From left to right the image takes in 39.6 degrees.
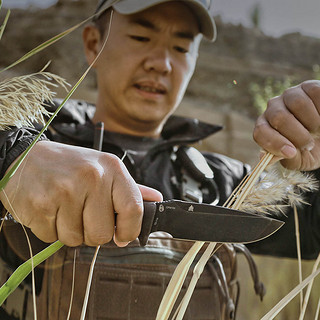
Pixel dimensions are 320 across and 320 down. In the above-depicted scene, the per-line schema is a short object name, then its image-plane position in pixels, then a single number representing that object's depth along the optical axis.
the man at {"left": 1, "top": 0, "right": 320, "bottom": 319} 0.69
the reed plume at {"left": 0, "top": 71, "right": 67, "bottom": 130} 0.69
